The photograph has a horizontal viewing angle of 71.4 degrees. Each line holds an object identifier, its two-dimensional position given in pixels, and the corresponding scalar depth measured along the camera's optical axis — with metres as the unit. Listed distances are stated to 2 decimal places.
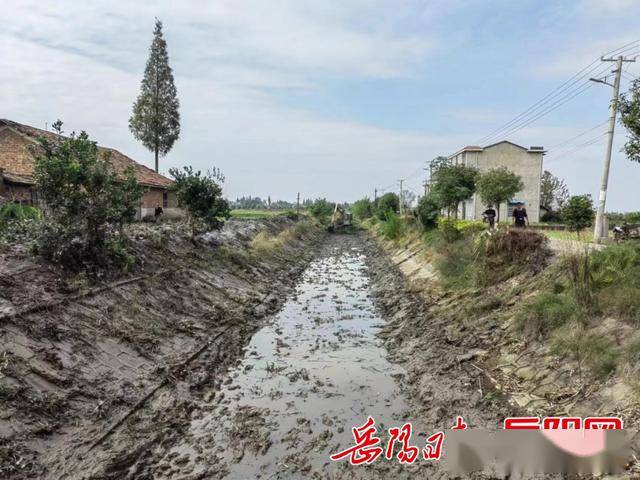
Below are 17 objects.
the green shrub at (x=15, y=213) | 12.29
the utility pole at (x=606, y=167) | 18.17
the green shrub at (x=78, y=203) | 10.36
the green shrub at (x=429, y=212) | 26.94
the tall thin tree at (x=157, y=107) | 36.75
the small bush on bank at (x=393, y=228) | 33.38
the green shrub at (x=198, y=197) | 17.97
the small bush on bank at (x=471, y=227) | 17.86
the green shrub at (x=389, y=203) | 58.48
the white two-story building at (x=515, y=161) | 43.44
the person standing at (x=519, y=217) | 19.45
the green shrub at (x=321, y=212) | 60.84
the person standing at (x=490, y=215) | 20.40
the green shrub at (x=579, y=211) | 20.95
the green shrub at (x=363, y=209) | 73.88
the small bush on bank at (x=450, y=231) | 19.48
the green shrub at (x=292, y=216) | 48.59
